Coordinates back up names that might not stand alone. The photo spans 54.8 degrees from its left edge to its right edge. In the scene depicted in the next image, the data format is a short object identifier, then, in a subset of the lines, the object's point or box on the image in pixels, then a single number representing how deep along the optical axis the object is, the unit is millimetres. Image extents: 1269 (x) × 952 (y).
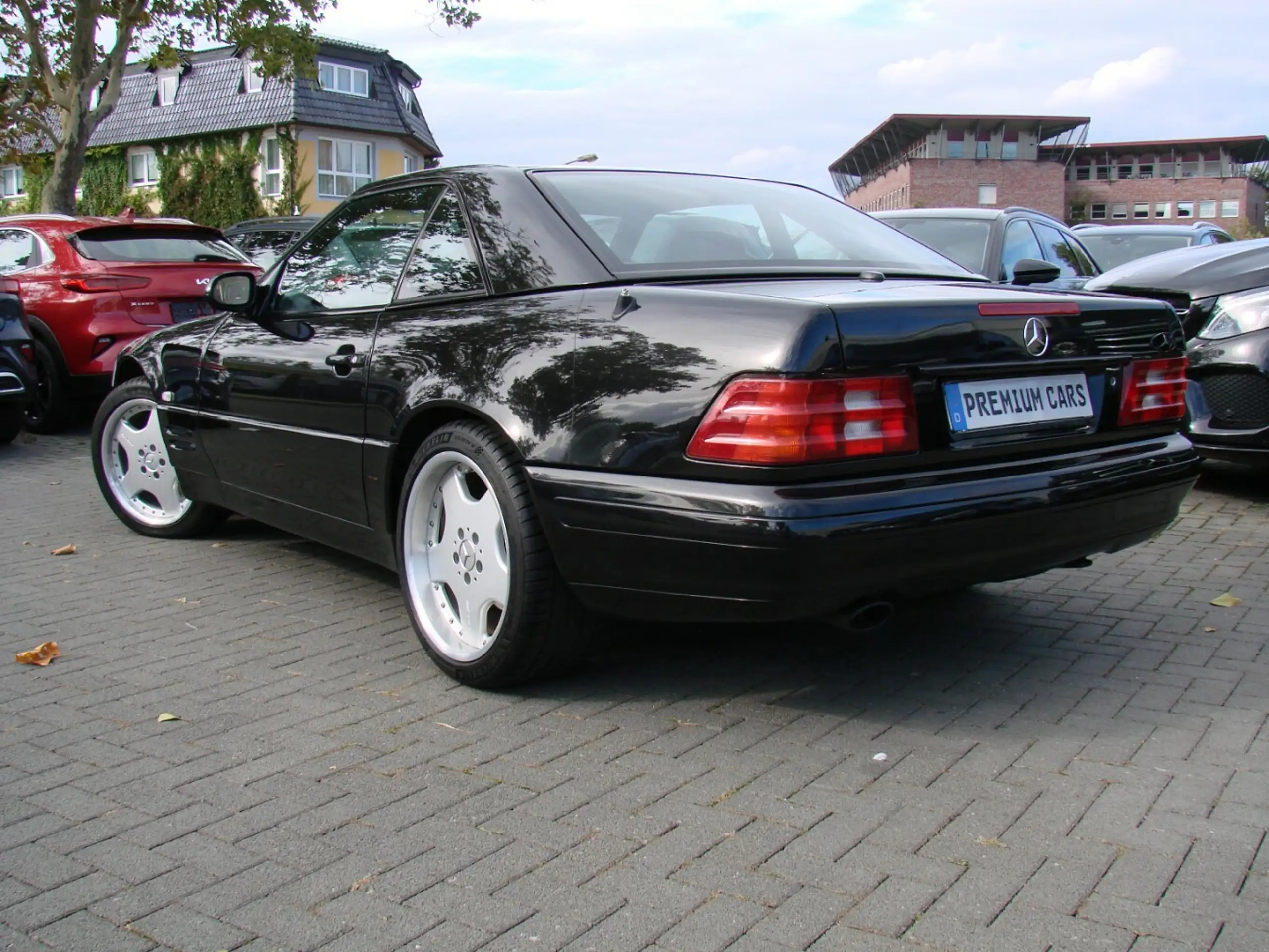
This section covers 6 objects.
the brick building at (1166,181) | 104125
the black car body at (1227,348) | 6223
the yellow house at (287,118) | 49156
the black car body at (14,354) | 8445
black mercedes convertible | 2930
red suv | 8953
